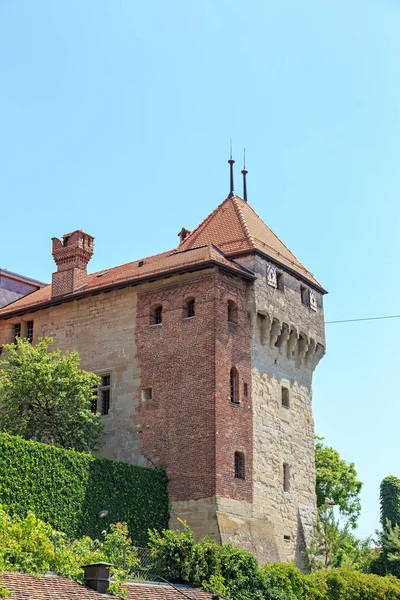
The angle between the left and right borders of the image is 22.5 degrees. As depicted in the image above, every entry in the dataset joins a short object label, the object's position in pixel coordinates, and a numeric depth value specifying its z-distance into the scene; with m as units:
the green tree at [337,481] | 55.66
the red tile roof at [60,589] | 23.66
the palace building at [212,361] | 37.47
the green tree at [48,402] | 37.84
